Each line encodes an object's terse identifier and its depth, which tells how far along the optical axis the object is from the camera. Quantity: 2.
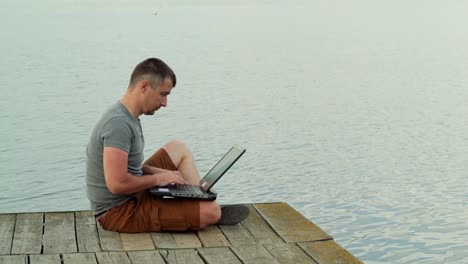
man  5.61
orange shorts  5.75
